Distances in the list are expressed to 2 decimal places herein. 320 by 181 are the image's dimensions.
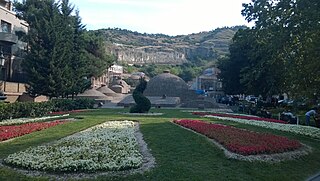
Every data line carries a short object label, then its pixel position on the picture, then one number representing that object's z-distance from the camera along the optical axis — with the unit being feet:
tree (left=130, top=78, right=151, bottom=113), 99.71
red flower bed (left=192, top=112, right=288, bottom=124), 82.84
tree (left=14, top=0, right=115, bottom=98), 112.06
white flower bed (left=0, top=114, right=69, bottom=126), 63.40
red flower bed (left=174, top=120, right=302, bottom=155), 37.02
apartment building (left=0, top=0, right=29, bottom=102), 127.26
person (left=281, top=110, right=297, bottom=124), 80.61
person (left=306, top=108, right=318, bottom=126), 73.94
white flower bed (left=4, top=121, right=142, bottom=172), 28.30
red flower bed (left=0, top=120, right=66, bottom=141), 46.49
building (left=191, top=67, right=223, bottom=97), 324.60
